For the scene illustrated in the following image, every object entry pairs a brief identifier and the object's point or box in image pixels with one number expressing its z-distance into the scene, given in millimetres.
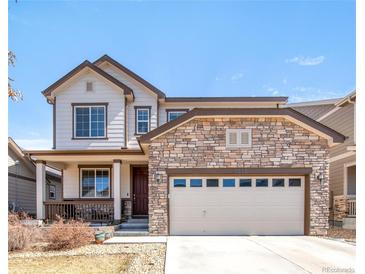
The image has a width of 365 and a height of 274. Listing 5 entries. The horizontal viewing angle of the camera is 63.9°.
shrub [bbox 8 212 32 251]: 8781
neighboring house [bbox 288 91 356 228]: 13750
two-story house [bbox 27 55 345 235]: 11102
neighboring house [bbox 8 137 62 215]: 15617
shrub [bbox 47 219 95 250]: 8930
